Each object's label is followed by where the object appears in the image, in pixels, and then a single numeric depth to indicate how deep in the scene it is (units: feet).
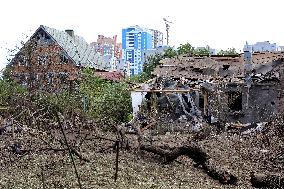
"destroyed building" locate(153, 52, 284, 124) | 64.64
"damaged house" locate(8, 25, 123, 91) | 70.54
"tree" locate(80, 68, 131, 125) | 72.59
